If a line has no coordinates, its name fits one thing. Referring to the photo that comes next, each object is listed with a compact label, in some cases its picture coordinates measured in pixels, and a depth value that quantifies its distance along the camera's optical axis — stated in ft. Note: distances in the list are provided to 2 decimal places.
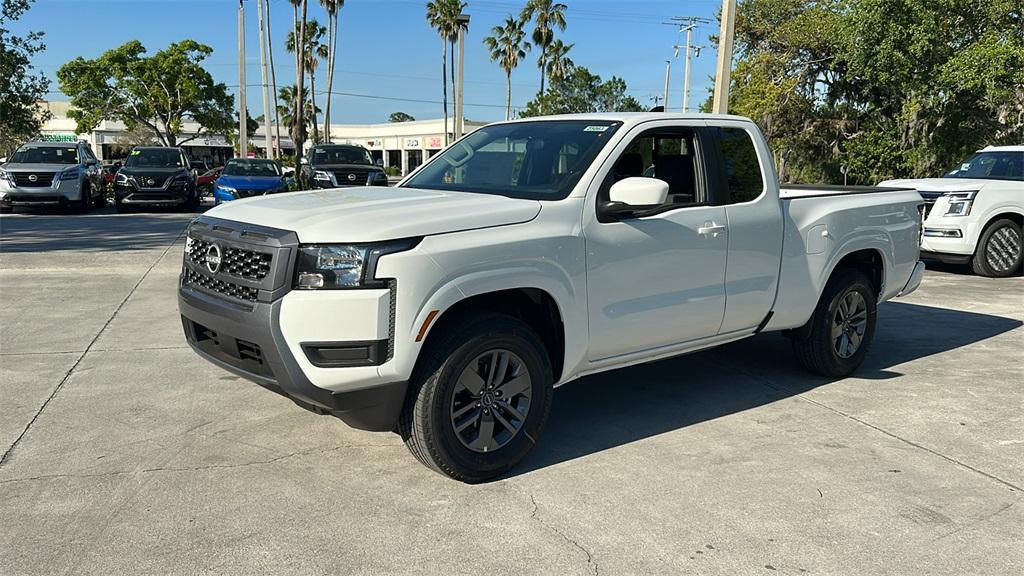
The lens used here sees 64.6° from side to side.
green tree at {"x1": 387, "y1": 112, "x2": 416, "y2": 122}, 418.31
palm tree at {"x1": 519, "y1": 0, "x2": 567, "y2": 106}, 185.57
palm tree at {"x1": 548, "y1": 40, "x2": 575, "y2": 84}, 193.57
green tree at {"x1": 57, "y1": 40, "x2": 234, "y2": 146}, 159.43
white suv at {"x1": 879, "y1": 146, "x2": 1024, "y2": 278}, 36.81
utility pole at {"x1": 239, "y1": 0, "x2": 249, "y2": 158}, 115.96
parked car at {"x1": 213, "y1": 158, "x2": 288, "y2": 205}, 61.72
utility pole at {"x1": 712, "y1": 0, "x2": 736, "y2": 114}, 46.34
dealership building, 237.66
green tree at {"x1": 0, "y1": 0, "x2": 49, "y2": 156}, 87.25
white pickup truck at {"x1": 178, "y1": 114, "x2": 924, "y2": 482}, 11.89
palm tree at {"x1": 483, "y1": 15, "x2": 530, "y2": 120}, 196.44
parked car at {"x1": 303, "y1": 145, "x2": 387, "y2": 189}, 62.80
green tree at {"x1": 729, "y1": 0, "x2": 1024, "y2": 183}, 67.87
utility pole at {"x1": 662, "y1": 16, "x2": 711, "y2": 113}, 183.32
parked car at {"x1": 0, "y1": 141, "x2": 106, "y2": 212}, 58.75
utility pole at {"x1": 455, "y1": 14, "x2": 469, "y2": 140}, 89.19
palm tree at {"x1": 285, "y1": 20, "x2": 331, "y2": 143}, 181.78
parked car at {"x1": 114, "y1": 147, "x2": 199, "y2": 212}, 61.82
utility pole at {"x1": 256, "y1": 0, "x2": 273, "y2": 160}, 130.49
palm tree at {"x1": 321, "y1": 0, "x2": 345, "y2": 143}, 155.22
